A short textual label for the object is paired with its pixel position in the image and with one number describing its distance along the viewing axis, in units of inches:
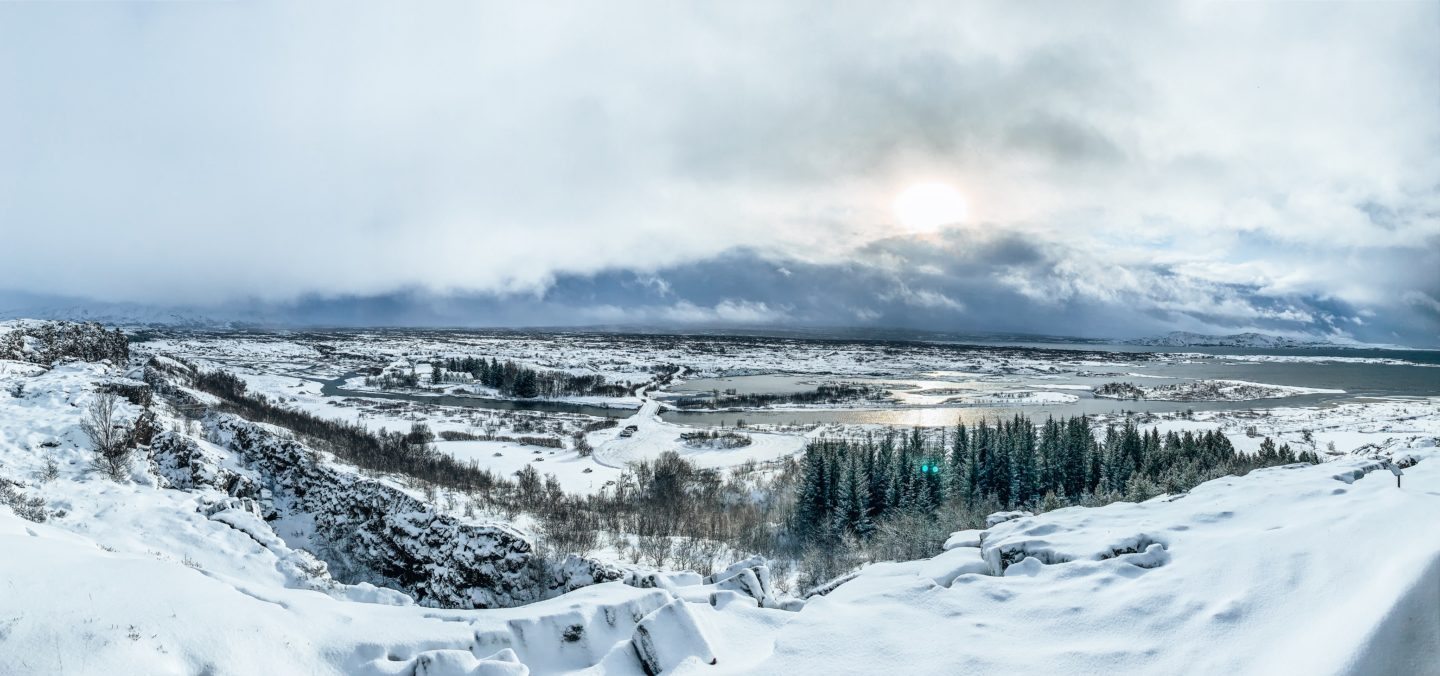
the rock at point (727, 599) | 532.7
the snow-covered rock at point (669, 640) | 438.3
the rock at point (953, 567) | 549.3
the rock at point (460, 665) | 422.3
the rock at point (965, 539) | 697.0
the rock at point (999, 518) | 866.8
